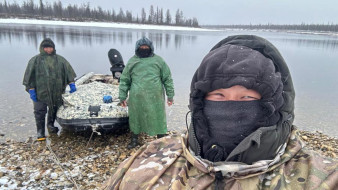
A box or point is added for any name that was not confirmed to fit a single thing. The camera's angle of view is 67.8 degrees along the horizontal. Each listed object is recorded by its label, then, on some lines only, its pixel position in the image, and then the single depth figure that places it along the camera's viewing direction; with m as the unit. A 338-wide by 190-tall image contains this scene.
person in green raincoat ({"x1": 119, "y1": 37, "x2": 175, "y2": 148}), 4.16
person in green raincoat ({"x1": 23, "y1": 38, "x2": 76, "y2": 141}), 4.84
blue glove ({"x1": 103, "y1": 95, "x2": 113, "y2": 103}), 4.99
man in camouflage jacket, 1.22
